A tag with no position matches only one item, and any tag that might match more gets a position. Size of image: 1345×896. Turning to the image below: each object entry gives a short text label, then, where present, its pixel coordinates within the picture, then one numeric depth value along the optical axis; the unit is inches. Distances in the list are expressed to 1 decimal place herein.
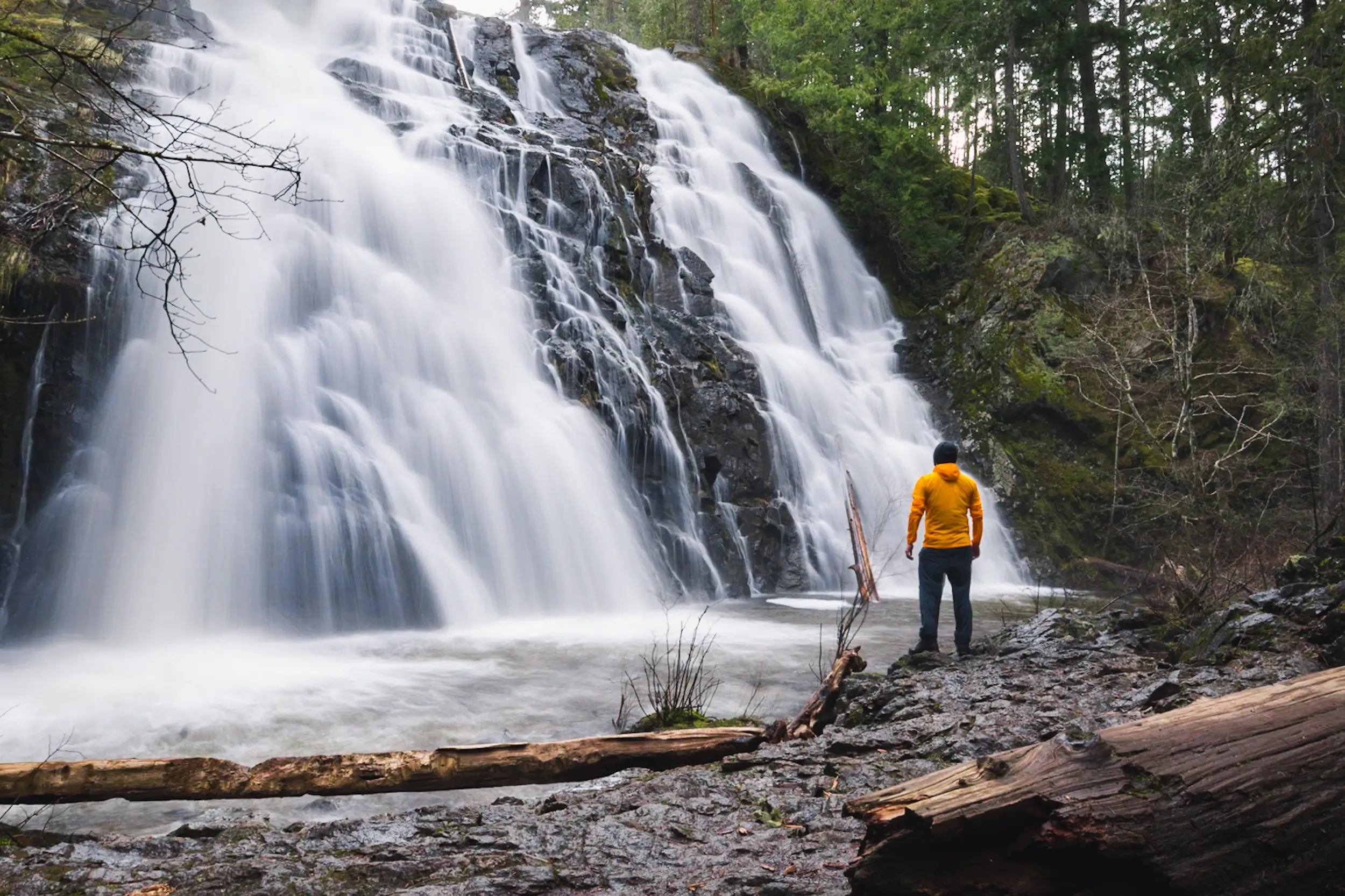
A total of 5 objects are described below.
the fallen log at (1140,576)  329.1
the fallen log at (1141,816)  89.5
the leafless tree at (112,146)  156.1
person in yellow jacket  292.7
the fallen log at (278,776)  149.9
